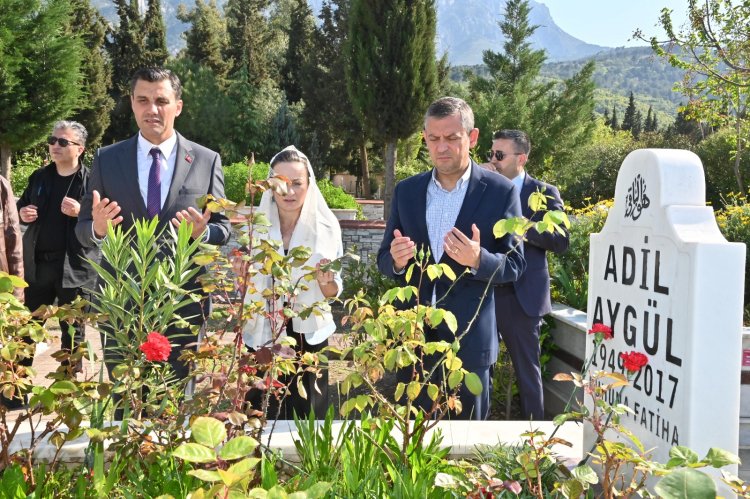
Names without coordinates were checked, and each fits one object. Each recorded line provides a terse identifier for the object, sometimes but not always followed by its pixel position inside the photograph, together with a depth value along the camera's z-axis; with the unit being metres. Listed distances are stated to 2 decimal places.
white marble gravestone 1.54
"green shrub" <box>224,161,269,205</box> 14.16
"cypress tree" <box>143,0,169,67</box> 30.27
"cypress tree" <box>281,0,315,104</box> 30.16
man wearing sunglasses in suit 3.70
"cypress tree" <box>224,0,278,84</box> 31.33
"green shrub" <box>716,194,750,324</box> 5.18
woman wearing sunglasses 4.51
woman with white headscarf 2.96
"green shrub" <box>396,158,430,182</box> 22.09
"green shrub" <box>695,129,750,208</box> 17.58
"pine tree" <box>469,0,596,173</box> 22.33
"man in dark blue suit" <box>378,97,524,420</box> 2.67
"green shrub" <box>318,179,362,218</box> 14.41
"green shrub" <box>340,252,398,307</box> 5.41
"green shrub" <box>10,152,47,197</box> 15.91
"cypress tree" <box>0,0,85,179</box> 12.57
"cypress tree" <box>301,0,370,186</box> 25.97
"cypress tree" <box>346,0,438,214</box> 16.94
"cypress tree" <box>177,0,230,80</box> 31.64
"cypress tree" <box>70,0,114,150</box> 24.70
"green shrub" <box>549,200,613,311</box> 4.70
